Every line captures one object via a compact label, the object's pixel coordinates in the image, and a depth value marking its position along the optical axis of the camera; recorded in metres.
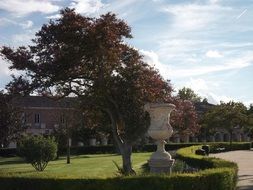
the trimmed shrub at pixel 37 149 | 20.65
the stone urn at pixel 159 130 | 10.64
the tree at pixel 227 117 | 42.67
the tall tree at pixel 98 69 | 12.72
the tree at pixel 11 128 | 27.15
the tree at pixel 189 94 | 71.28
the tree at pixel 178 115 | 14.56
